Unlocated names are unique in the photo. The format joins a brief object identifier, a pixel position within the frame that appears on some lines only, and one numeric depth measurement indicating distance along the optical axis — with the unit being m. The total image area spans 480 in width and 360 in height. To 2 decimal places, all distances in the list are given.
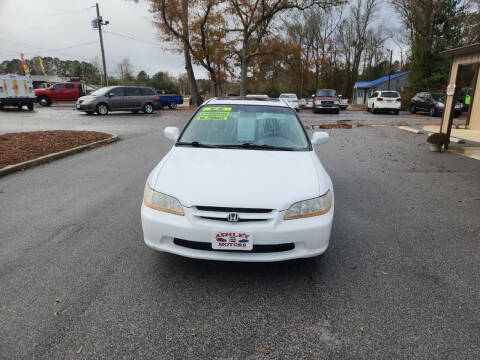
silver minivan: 20.16
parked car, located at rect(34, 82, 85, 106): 28.55
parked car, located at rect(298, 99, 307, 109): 38.78
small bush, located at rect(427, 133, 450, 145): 9.52
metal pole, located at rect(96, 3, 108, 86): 33.03
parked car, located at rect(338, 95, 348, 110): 34.71
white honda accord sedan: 2.67
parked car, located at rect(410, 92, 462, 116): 22.44
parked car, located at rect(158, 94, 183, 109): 29.48
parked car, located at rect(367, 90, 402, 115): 25.30
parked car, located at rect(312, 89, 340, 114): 25.92
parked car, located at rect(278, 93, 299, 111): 26.64
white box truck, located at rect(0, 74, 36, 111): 20.54
